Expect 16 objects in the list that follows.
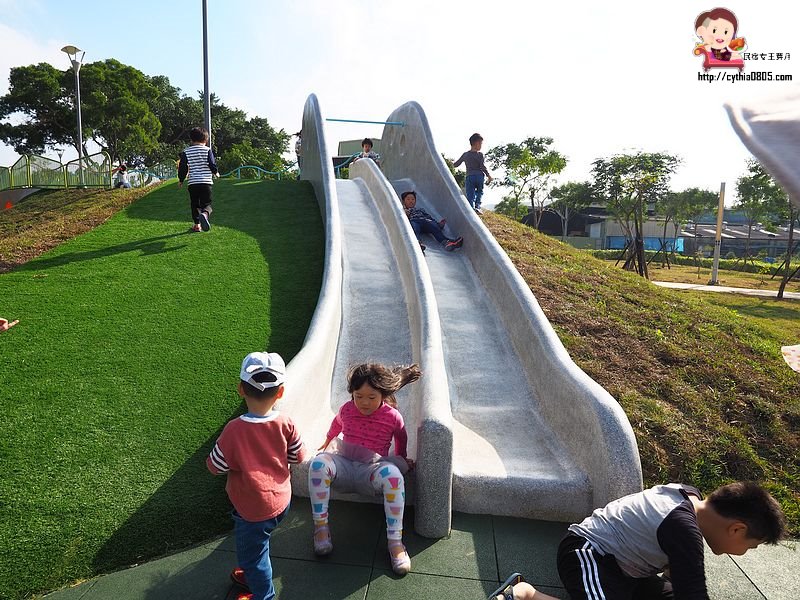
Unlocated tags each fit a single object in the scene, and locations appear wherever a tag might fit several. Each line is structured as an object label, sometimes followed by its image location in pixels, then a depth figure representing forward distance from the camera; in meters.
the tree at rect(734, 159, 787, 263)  32.88
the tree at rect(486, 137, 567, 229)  43.59
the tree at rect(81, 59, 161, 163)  38.81
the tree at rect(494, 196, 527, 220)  53.25
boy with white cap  2.55
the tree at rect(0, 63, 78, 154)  39.38
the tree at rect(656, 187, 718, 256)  45.69
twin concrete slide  3.43
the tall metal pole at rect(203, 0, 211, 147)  20.17
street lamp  23.59
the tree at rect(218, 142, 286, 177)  38.06
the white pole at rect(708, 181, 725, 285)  27.62
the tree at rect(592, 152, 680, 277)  31.66
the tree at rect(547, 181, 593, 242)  46.83
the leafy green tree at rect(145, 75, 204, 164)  47.41
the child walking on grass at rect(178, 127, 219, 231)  8.59
